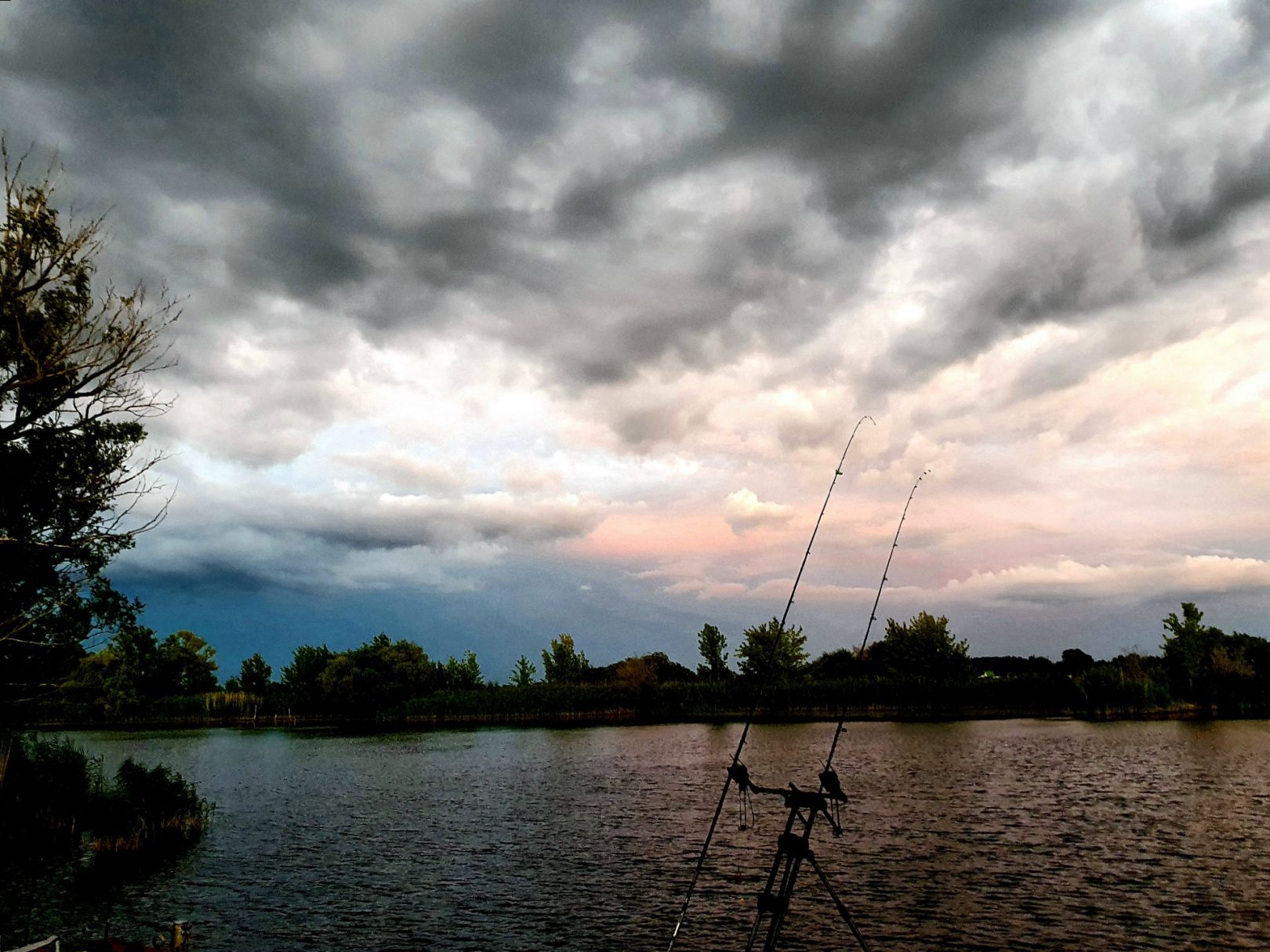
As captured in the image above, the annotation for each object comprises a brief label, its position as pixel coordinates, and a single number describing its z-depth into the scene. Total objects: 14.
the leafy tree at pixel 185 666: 142.38
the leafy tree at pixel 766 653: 127.94
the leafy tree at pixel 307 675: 132.38
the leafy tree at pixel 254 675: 161.75
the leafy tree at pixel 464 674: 147.50
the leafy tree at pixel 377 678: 125.94
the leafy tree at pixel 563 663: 154.12
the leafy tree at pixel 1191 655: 93.25
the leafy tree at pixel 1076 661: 155.36
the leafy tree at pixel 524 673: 151.25
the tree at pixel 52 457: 20.38
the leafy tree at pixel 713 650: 148.88
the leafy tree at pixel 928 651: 127.31
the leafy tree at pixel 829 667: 140.76
